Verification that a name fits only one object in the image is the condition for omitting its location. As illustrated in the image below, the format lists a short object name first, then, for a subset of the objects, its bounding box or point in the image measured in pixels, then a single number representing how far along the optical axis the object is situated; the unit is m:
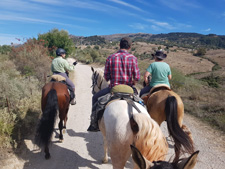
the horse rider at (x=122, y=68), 2.92
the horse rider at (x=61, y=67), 5.21
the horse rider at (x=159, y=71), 4.06
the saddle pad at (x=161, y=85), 3.89
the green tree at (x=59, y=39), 20.05
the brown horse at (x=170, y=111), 2.97
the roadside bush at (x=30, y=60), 11.16
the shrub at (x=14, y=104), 4.23
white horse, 1.91
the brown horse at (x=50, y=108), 3.78
